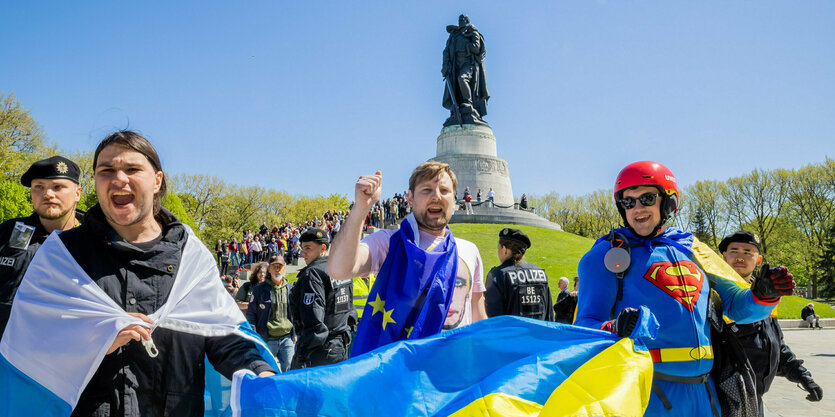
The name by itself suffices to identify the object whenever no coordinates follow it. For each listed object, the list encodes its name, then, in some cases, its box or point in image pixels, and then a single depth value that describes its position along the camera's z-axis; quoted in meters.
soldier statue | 36.34
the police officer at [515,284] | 6.41
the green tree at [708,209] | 55.41
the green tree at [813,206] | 47.09
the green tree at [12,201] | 26.98
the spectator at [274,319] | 7.21
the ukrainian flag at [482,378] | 2.29
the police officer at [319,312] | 5.92
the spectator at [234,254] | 27.27
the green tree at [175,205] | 40.91
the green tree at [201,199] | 58.53
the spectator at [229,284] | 12.69
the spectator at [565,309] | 6.63
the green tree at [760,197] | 50.41
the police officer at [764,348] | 4.68
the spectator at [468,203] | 31.28
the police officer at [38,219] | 3.81
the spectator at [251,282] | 8.34
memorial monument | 36.12
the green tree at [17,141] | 32.28
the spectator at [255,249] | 25.89
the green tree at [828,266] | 43.56
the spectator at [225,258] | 26.40
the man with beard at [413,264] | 2.88
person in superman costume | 3.17
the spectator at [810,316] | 20.95
